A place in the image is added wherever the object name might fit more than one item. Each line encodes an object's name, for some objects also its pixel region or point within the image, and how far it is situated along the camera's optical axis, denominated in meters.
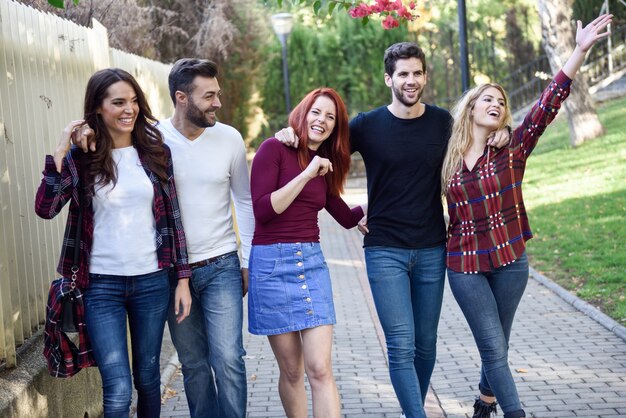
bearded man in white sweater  4.45
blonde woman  4.69
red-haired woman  4.40
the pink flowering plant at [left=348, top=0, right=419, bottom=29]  5.56
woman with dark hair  4.09
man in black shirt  4.79
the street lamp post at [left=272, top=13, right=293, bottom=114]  22.75
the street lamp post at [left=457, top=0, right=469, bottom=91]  11.63
